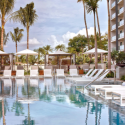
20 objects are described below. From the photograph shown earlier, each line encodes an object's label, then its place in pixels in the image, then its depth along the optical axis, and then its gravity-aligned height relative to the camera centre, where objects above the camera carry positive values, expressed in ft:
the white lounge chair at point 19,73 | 43.68 -1.75
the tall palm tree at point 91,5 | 44.78 +17.69
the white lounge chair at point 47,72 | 44.63 -1.59
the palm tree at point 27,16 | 64.27 +21.89
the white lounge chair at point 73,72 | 43.33 -1.59
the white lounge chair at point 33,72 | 44.48 -1.68
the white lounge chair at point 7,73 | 43.30 -1.72
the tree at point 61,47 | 130.59 +16.27
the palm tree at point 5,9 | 59.95 +22.90
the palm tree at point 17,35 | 105.03 +21.52
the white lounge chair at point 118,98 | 14.91 -3.09
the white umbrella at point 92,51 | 52.95 +5.08
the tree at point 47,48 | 132.73 +15.73
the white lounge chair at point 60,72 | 44.64 -1.62
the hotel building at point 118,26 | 89.89 +24.12
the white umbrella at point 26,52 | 52.10 +4.77
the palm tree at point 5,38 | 91.03 +17.05
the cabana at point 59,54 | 55.59 +4.48
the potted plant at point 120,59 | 38.93 +1.73
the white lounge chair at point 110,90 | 17.40 -2.67
